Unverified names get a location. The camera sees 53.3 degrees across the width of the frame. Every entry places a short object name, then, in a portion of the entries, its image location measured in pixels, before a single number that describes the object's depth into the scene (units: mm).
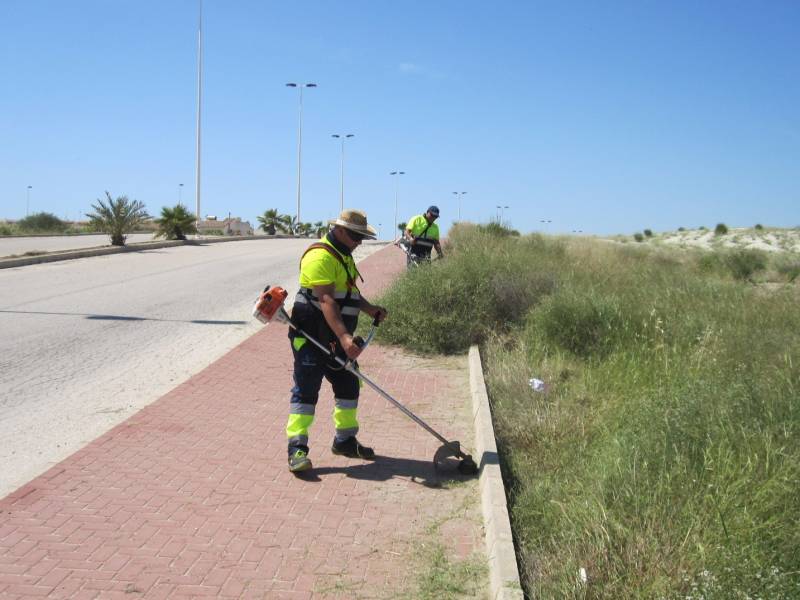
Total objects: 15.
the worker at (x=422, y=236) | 13602
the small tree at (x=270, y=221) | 50344
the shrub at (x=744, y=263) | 25734
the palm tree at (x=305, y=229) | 53469
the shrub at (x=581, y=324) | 8525
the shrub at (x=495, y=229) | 20453
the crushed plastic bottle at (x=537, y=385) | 6977
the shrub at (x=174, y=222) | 30828
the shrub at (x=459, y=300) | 9805
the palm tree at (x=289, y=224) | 51706
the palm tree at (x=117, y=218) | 24797
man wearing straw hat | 5074
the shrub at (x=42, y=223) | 47406
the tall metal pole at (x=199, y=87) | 38291
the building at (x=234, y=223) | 82450
